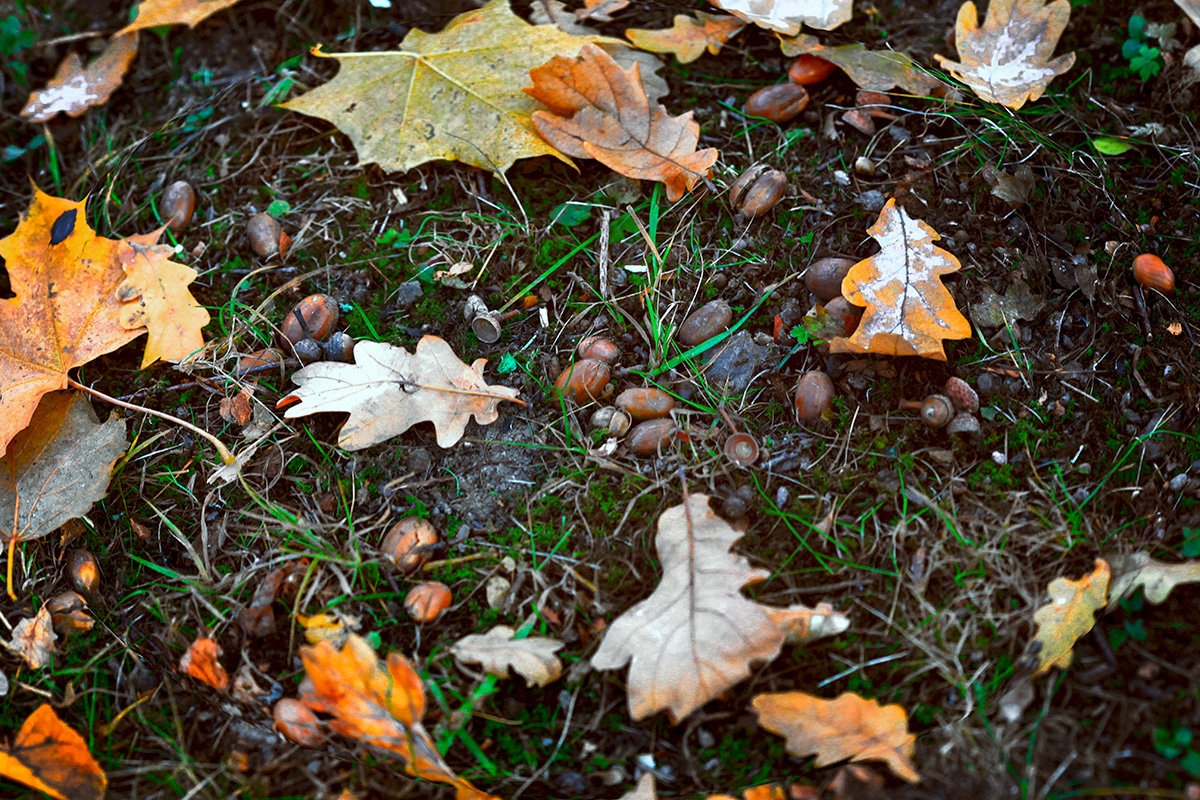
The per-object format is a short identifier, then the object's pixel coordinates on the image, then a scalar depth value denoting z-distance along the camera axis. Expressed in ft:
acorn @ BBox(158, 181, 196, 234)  2.80
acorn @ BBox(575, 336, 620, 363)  2.60
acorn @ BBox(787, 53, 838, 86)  2.77
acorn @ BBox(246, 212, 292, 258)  2.75
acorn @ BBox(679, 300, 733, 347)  2.61
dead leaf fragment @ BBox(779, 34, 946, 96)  2.74
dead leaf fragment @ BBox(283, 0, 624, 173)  2.73
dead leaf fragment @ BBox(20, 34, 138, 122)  2.98
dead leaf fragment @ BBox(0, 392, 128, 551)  2.58
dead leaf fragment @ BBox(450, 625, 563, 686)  2.43
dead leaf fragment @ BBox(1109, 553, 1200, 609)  2.39
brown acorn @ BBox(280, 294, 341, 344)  2.67
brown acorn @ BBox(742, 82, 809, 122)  2.75
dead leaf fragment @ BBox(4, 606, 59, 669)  2.52
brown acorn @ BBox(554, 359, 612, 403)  2.57
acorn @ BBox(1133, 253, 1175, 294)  2.57
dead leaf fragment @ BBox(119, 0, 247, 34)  2.94
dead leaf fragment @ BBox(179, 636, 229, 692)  2.47
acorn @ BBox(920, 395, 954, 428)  2.51
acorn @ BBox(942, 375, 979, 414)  2.53
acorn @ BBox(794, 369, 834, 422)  2.54
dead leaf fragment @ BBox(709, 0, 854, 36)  2.77
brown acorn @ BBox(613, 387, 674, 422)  2.56
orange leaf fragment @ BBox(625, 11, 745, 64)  2.81
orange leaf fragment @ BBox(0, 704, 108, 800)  2.42
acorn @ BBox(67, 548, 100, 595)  2.56
